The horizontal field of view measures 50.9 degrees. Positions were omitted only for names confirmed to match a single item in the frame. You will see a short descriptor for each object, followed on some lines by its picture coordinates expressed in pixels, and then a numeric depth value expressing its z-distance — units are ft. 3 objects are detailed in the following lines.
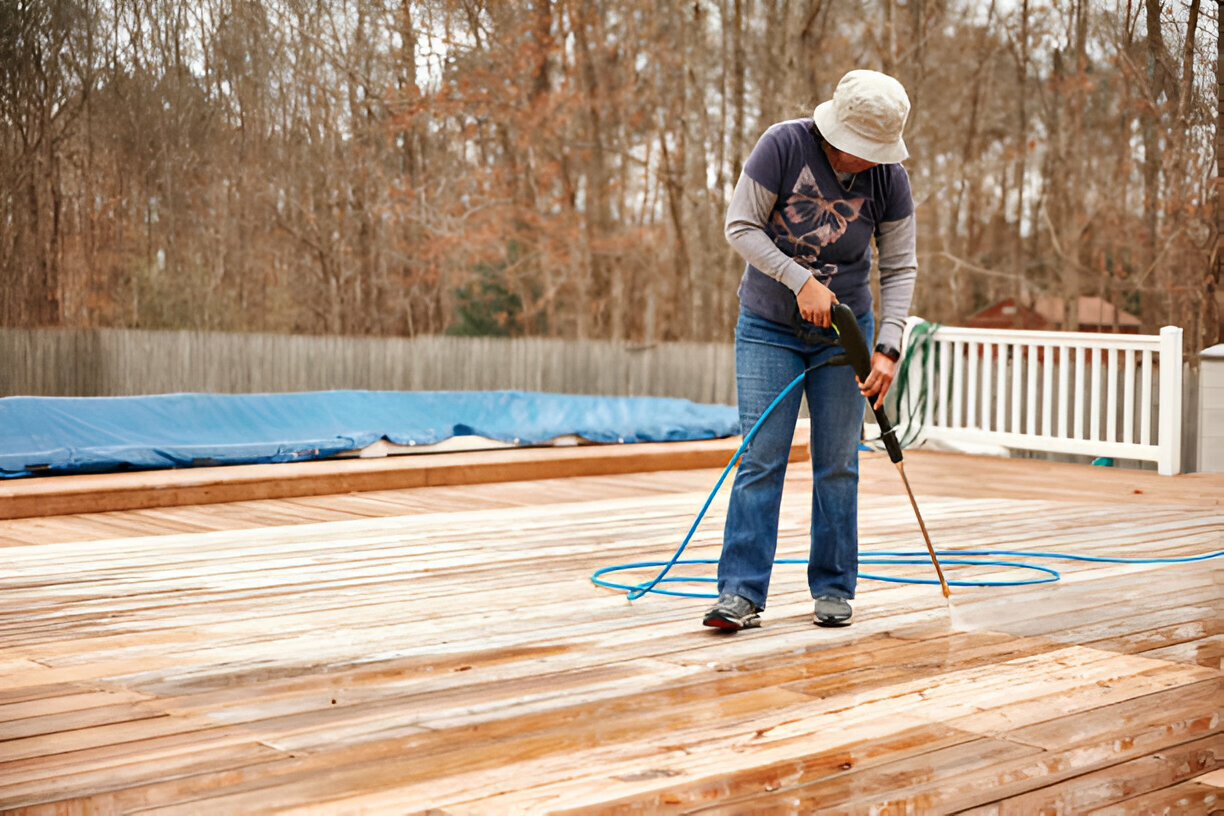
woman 8.86
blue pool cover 18.38
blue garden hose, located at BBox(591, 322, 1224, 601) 10.68
